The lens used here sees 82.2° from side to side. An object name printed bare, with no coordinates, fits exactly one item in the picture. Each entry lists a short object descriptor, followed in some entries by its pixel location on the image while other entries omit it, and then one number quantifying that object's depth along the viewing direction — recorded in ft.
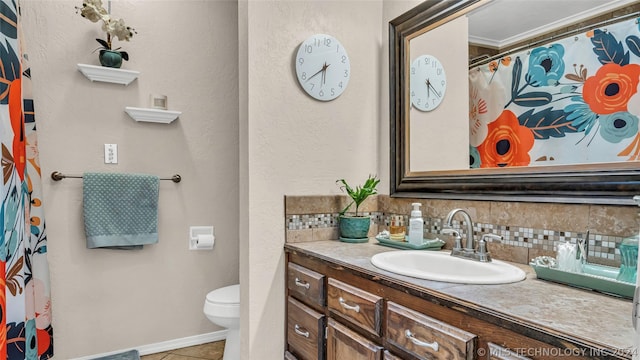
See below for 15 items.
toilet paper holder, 8.17
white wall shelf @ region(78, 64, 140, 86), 7.01
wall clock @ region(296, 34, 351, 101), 5.82
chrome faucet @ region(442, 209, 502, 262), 4.23
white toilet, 6.73
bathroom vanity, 2.34
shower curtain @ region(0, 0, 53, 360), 4.21
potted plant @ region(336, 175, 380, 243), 5.65
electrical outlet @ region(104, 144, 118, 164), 7.45
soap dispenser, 4.99
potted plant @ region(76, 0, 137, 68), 6.79
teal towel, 7.11
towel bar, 6.98
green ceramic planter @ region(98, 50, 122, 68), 7.13
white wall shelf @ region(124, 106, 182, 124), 7.46
